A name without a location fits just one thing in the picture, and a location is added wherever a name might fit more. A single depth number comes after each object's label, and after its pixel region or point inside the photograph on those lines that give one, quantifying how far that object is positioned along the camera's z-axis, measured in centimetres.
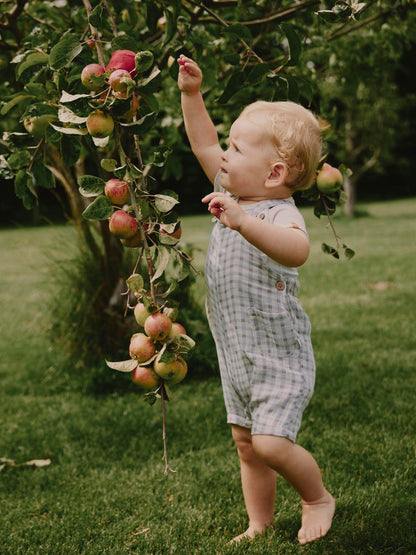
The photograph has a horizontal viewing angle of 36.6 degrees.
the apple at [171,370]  152
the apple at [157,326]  150
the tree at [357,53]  336
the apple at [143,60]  151
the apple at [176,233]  165
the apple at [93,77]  151
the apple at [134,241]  163
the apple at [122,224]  154
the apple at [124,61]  160
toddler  186
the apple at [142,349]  154
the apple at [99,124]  149
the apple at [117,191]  154
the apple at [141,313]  156
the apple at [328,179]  200
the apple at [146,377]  155
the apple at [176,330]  156
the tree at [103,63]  169
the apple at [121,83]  147
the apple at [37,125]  185
